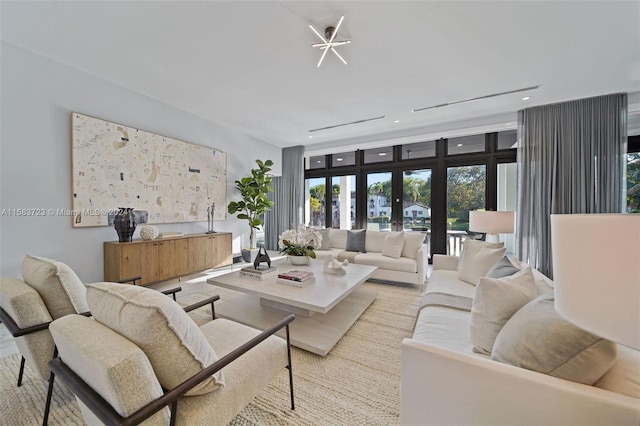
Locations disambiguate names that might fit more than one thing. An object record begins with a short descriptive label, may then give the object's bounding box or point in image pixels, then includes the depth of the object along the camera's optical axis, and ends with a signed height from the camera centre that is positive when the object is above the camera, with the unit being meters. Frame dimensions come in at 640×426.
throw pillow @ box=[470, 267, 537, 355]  1.20 -0.48
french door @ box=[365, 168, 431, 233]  5.14 +0.26
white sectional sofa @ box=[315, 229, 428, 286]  3.61 -0.73
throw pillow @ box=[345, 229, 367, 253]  4.43 -0.55
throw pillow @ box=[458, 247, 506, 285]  2.37 -0.53
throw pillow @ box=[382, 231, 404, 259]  3.92 -0.55
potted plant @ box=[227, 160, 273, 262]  5.00 +0.31
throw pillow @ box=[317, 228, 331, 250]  4.71 -0.60
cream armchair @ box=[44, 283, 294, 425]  0.75 -0.53
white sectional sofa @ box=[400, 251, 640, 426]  0.77 -0.65
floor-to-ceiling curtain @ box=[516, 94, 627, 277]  3.38 +0.70
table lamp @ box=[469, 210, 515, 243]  2.75 -0.13
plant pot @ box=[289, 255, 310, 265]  2.97 -0.60
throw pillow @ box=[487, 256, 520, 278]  1.73 -0.43
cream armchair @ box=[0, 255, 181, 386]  1.21 -0.49
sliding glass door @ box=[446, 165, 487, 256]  4.61 +0.26
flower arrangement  2.96 -0.37
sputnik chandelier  2.17 +1.61
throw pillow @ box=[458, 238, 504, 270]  2.57 -0.38
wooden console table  3.08 -0.66
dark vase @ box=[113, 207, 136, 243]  3.13 -0.16
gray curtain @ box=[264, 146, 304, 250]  6.29 +0.35
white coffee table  1.96 -1.01
